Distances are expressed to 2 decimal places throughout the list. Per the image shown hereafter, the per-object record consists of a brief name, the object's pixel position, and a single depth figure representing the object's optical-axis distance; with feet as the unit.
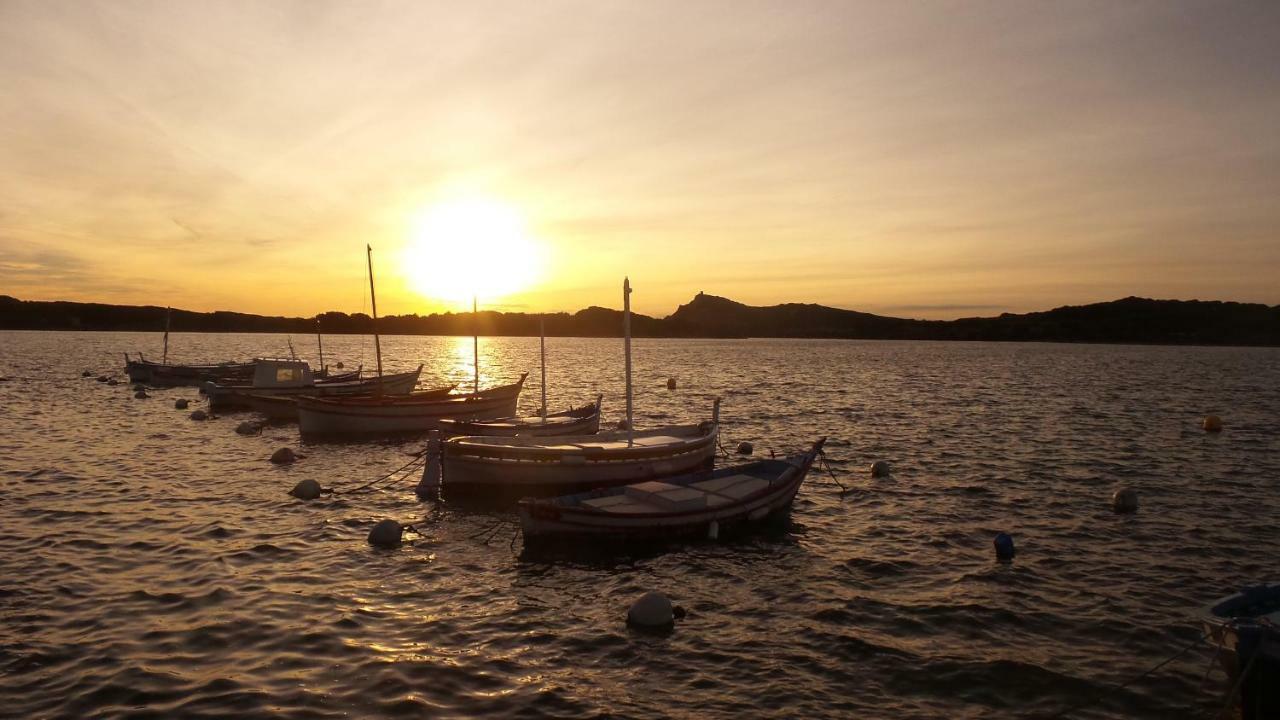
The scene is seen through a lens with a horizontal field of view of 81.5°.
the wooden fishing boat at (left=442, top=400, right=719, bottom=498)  73.77
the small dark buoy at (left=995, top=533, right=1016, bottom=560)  57.41
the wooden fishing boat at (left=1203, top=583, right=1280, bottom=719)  30.32
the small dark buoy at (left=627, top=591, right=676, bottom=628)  43.83
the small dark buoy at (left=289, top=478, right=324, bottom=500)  75.82
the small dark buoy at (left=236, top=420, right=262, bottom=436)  120.88
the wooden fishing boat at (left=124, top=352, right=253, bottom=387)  204.54
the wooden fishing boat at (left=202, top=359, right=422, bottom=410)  147.54
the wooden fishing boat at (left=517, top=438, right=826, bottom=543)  57.77
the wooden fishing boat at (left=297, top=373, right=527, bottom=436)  117.91
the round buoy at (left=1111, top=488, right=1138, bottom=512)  72.90
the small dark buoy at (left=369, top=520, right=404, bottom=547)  59.36
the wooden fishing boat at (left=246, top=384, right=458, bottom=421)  137.39
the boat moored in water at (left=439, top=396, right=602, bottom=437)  91.04
